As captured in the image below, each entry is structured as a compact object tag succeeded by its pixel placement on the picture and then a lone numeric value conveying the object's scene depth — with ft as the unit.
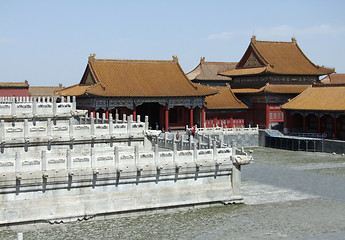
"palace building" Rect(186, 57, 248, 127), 225.76
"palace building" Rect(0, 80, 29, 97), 253.47
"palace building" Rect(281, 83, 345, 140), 191.21
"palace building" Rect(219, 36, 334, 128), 227.81
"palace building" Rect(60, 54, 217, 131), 204.03
